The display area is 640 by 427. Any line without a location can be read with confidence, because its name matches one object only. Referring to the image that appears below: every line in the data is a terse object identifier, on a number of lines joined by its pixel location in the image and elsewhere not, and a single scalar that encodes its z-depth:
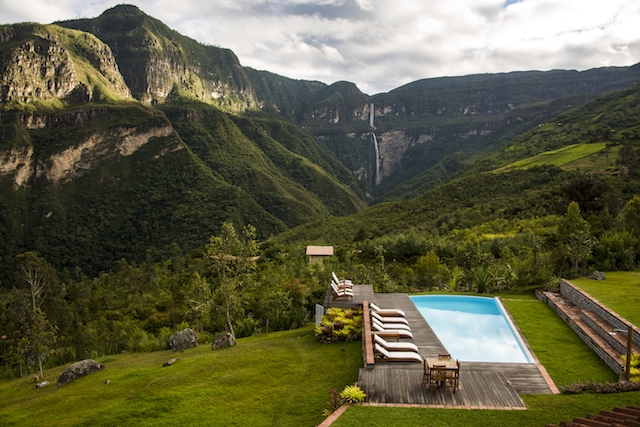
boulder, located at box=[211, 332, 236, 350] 13.91
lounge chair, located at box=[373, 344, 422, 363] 10.12
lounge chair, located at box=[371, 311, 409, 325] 12.97
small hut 36.31
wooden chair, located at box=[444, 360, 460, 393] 8.77
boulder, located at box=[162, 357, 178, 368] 12.42
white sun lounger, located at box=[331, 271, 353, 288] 16.55
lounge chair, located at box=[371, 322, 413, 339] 11.77
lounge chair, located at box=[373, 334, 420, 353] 10.69
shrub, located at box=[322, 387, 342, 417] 8.29
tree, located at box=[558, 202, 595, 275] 17.09
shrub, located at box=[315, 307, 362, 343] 12.93
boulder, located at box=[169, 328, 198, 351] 15.05
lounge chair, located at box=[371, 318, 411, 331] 12.34
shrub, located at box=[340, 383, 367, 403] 8.42
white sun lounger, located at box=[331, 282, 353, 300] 15.53
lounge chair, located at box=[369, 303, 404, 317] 13.66
